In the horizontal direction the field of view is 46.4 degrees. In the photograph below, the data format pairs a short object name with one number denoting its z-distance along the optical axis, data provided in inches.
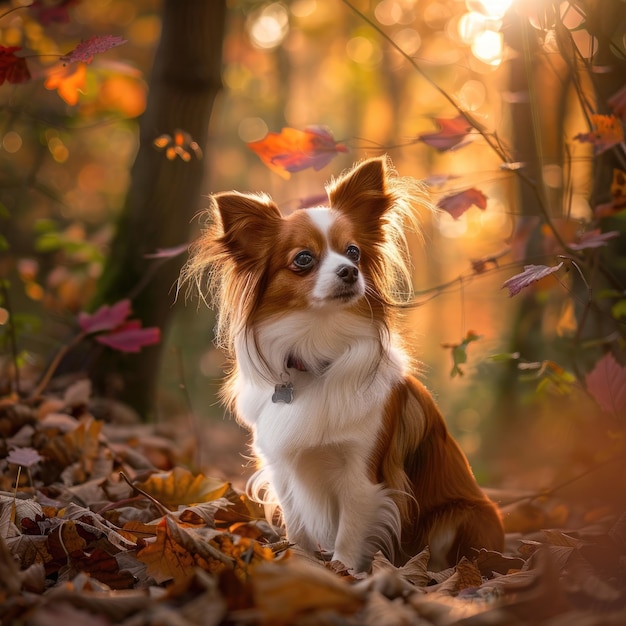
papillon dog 121.1
